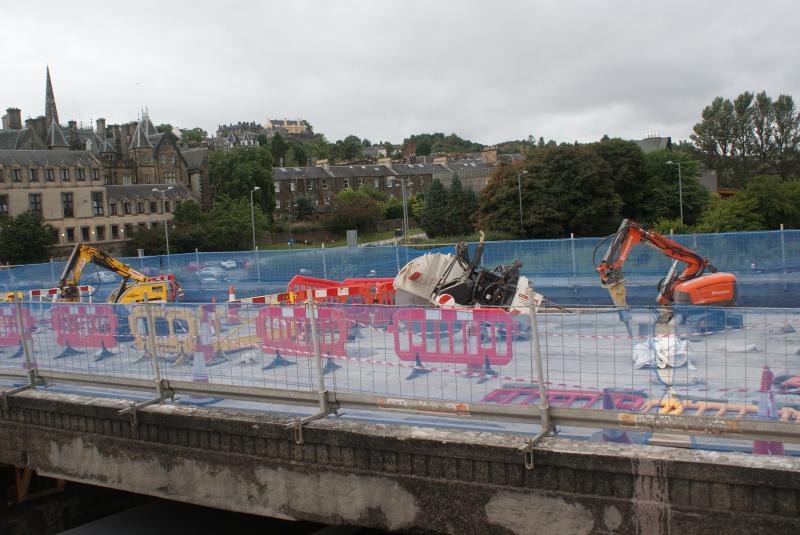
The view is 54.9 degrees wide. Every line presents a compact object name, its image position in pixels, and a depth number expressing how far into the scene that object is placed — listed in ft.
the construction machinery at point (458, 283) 57.67
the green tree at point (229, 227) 229.04
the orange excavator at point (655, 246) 56.13
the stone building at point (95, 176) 232.94
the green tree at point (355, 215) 280.92
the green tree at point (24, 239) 202.48
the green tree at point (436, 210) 250.37
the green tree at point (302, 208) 329.93
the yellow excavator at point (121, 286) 79.00
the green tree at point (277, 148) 498.28
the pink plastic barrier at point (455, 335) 26.40
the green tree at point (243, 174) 289.33
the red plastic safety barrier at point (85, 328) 34.32
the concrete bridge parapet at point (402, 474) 20.92
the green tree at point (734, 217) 165.07
